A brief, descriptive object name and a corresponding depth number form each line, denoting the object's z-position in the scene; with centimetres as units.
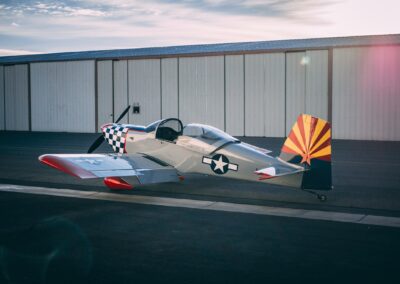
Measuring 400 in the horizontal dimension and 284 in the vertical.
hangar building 2936
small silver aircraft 1067
